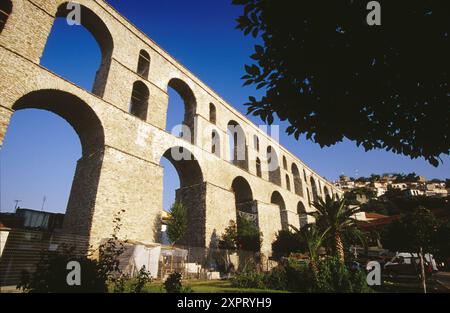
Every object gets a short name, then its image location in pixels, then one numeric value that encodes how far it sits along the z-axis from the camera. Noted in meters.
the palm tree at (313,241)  12.59
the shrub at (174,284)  6.82
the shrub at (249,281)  13.15
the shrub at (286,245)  25.30
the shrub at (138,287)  6.20
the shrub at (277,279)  12.87
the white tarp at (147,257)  13.40
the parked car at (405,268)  20.80
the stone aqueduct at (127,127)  13.18
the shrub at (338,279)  10.14
